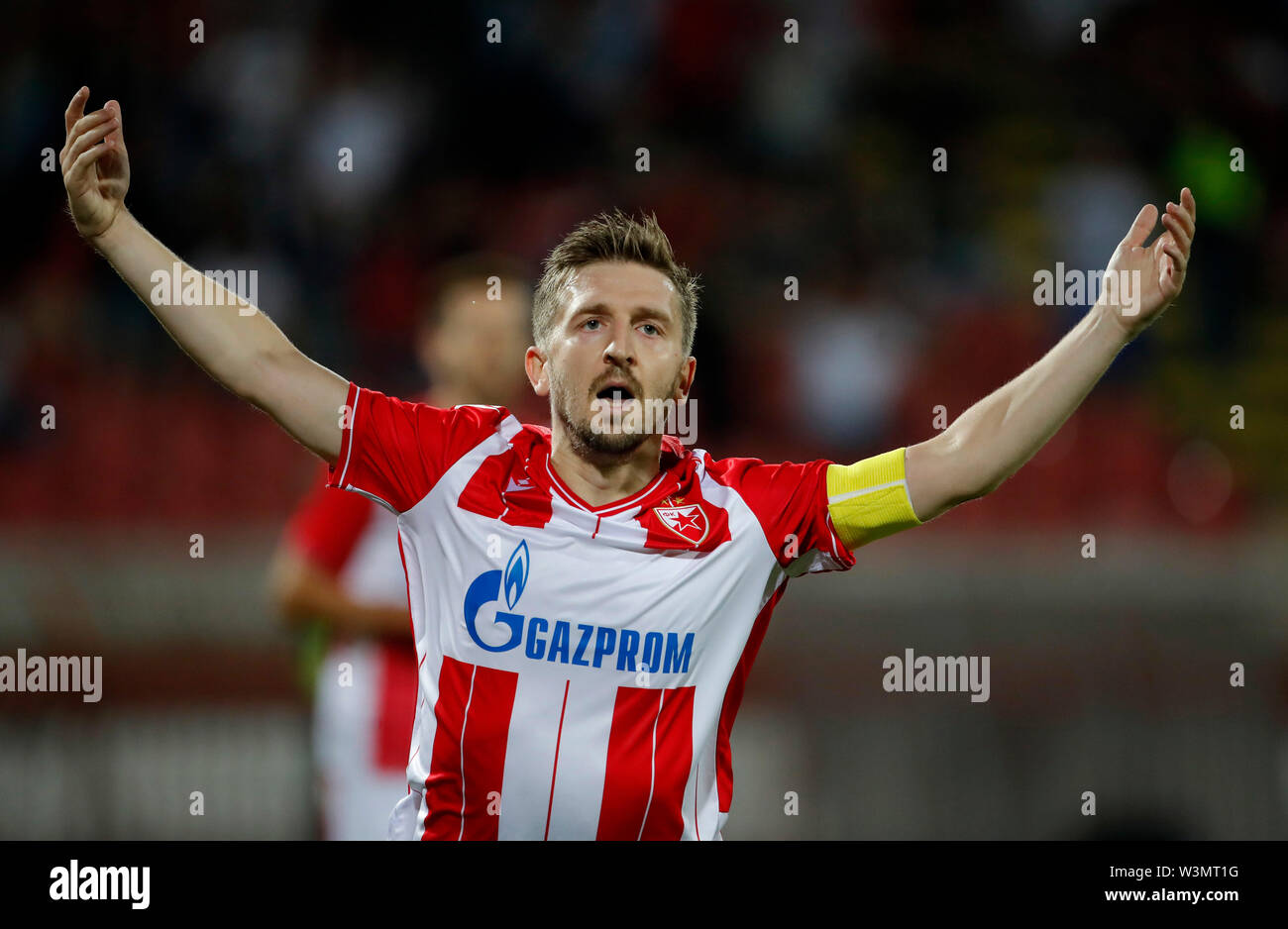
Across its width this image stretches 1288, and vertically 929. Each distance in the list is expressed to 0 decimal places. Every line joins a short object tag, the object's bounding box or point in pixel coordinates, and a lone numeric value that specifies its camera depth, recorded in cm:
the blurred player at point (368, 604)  878
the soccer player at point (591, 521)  531
